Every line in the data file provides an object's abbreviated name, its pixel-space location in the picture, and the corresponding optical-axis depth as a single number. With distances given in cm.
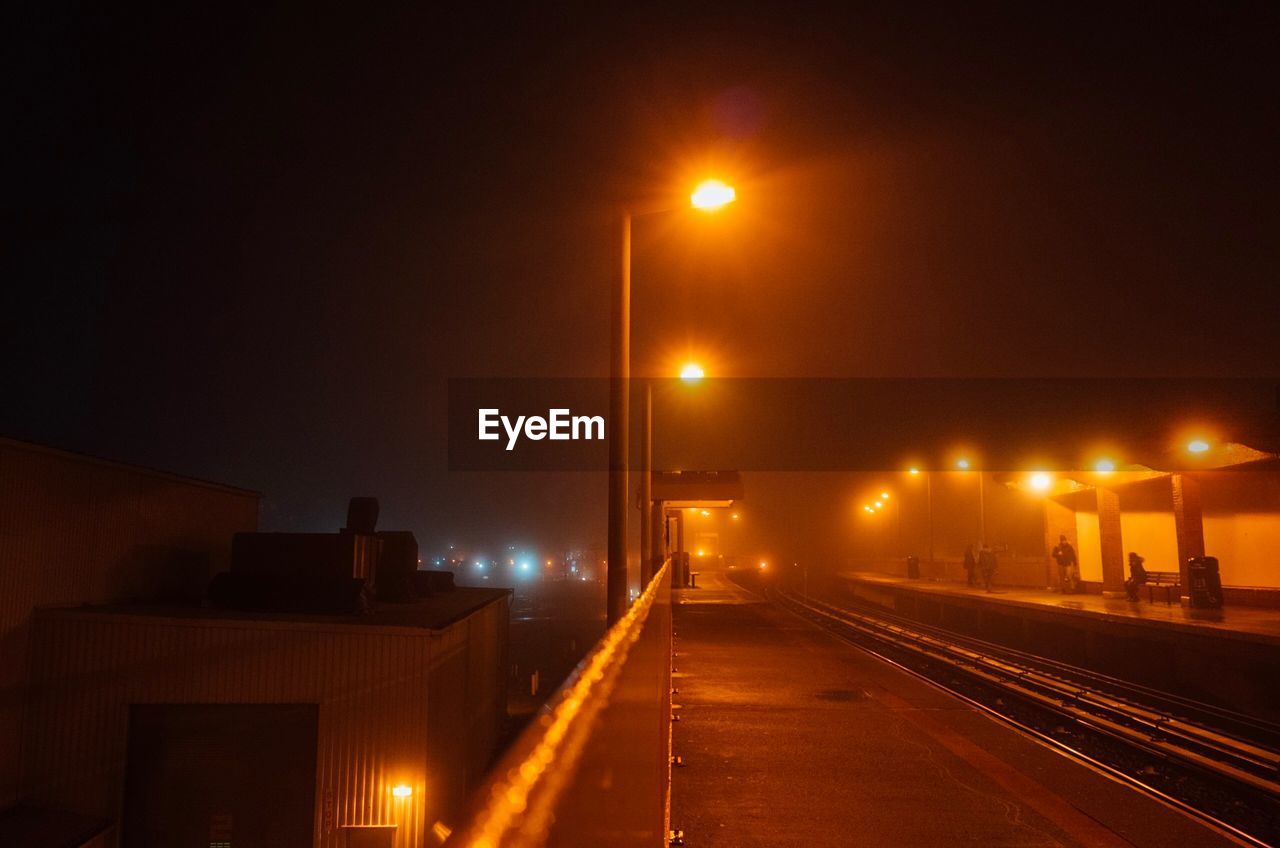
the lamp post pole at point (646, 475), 1606
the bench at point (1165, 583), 2689
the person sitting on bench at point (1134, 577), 2730
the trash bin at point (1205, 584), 2333
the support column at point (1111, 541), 3111
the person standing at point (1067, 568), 3269
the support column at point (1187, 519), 2573
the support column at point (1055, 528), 3597
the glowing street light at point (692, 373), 1738
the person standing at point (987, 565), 3700
